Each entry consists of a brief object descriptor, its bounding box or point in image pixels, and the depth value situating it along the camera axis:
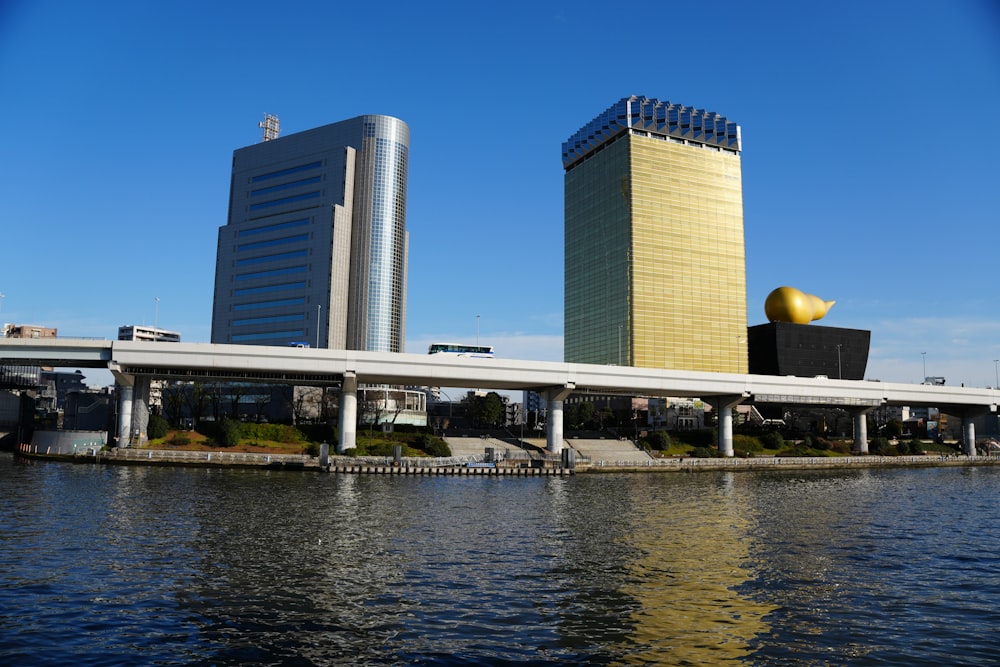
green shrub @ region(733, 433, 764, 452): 121.88
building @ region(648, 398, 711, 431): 148.12
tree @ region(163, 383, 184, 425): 121.94
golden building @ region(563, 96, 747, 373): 191.75
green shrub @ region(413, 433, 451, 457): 97.56
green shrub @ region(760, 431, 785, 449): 122.44
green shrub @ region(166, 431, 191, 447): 93.55
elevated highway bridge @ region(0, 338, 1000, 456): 91.06
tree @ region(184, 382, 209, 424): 116.69
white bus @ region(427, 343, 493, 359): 102.74
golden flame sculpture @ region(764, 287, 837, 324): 167.25
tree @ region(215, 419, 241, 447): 94.56
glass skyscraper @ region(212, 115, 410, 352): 191.75
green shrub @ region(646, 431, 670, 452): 113.18
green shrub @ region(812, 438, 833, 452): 126.60
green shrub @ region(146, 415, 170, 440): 95.00
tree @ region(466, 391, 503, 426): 143.62
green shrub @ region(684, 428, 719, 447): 121.12
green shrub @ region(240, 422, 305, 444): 98.44
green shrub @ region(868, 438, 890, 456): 128.00
